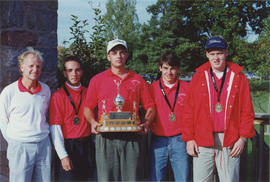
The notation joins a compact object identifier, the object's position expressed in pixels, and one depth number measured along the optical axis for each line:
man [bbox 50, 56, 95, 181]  3.38
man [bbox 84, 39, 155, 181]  3.22
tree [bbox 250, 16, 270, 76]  11.53
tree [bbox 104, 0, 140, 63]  23.36
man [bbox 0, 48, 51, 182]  3.13
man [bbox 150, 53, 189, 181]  3.45
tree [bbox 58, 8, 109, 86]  5.31
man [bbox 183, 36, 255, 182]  3.15
